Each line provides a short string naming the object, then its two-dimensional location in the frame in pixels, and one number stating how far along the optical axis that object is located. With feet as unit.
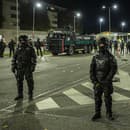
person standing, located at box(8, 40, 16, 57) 111.96
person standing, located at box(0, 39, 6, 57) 109.60
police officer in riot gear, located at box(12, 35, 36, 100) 31.60
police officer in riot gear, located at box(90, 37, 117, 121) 23.63
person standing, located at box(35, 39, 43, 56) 110.52
